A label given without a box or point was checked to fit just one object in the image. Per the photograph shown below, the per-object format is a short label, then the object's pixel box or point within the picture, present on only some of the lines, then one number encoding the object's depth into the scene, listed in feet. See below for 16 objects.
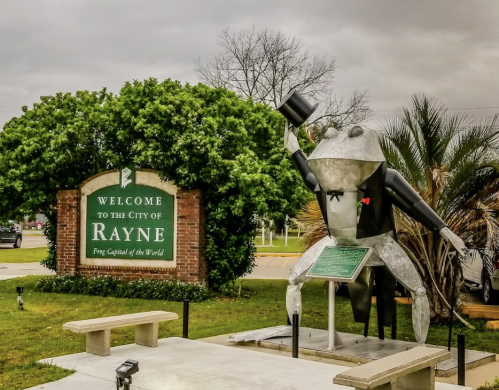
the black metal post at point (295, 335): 25.93
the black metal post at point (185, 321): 29.11
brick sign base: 44.96
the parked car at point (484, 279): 38.53
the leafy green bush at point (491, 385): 22.17
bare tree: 113.70
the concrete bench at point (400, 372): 16.79
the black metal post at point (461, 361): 22.18
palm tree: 34.78
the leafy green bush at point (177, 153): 44.45
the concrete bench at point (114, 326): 24.64
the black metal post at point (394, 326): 28.90
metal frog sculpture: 25.73
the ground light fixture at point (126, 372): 16.89
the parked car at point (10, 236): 106.22
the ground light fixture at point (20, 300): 39.60
